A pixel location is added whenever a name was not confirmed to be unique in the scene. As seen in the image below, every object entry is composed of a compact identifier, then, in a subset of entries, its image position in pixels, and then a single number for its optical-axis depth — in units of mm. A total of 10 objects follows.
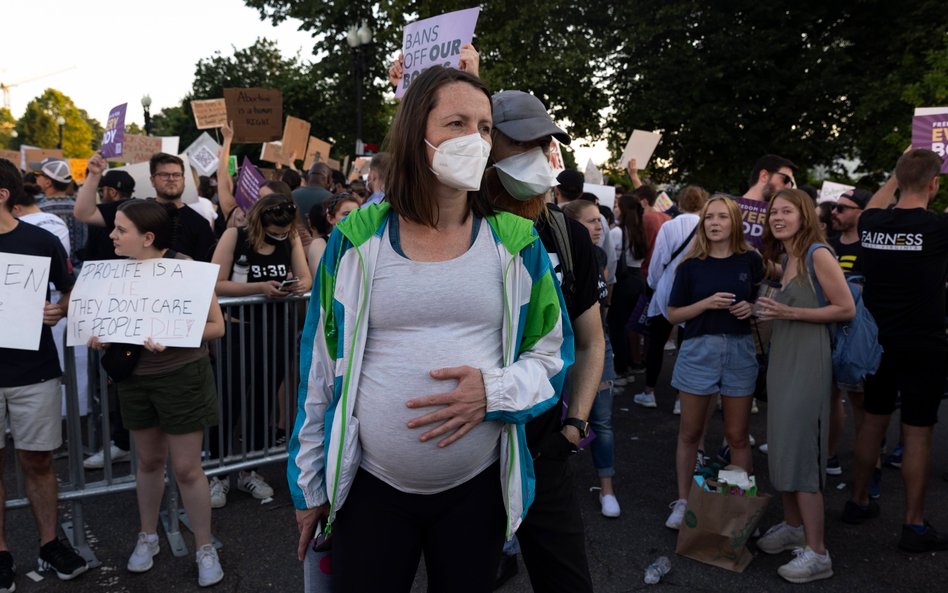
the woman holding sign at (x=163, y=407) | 3463
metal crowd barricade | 3779
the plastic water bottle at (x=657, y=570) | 3643
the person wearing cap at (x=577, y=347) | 2270
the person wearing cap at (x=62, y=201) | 6453
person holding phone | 4461
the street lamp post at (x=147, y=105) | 22500
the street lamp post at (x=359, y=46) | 16031
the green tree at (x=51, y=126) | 70188
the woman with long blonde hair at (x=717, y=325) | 4039
